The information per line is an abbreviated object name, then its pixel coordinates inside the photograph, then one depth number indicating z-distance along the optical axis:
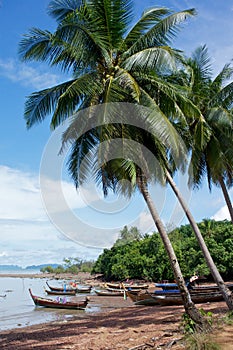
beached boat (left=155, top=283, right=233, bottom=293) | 19.37
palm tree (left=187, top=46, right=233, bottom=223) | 13.96
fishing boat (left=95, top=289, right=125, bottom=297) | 33.53
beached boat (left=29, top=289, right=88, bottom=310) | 24.47
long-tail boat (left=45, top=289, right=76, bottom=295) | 34.88
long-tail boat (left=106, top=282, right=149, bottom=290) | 35.72
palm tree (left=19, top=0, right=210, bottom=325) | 9.80
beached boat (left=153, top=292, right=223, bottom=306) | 18.28
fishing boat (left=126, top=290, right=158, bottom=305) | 21.15
